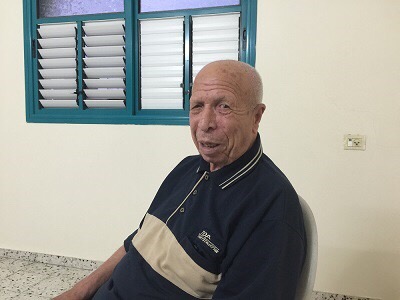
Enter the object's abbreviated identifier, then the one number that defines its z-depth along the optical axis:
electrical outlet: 2.06
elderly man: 0.86
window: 2.37
